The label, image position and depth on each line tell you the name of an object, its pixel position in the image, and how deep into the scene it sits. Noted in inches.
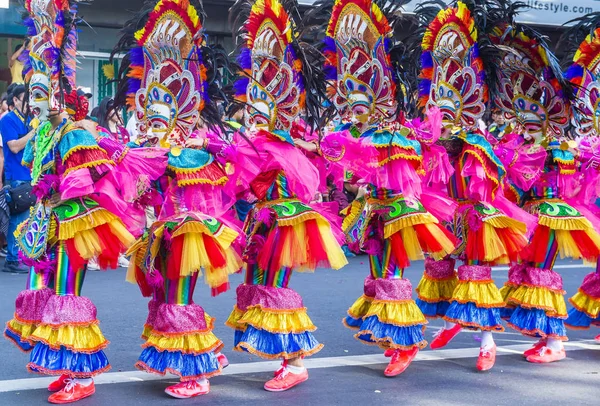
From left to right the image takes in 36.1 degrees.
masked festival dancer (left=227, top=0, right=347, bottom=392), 204.1
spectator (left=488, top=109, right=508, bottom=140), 276.7
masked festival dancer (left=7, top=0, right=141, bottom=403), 185.5
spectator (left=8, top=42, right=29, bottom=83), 395.2
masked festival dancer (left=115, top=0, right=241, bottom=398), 192.4
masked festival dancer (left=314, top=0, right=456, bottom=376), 218.2
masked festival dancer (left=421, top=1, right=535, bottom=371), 230.7
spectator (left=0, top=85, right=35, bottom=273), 368.2
